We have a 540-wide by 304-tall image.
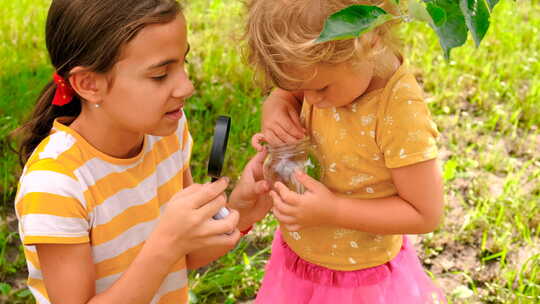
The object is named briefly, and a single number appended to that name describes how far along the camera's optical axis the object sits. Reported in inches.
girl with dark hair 54.1
